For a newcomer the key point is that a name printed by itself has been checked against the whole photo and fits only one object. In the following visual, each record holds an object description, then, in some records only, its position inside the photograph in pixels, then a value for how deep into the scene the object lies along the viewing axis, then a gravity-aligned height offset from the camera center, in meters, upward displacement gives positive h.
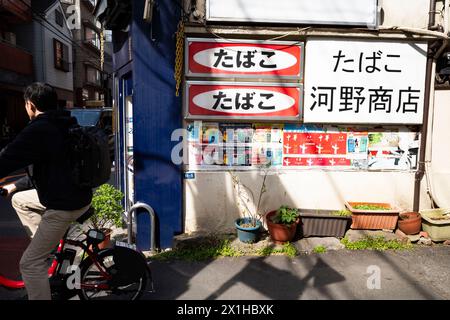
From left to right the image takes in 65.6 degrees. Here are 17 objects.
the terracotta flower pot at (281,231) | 5.53 -1.51
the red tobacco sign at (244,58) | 5.60 +1.27
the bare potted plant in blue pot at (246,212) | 5.64 -1.30
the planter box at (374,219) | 5.80 -1.35
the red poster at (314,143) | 5.98 -0.10
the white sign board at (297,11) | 5.51 +2.01
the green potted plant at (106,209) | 5.14 -1.11
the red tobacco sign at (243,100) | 5.66 +0.59
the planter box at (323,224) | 5.75 -1.44
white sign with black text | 5.80 +0.95
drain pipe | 5.81 +0.44
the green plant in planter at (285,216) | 5.57 -1.27
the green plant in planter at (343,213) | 5.84 -1.28
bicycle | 3.62 -1.46
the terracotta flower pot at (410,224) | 5.80 -1.42
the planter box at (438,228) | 5.68 -1.46
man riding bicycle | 3.11 -0.47
